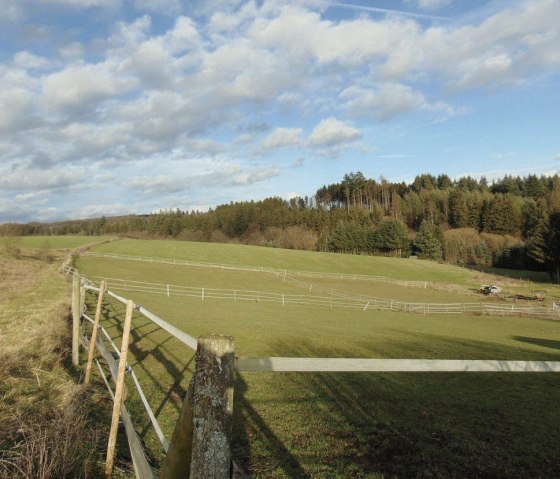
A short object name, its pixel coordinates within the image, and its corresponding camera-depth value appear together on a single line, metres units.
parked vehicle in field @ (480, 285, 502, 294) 49.31
